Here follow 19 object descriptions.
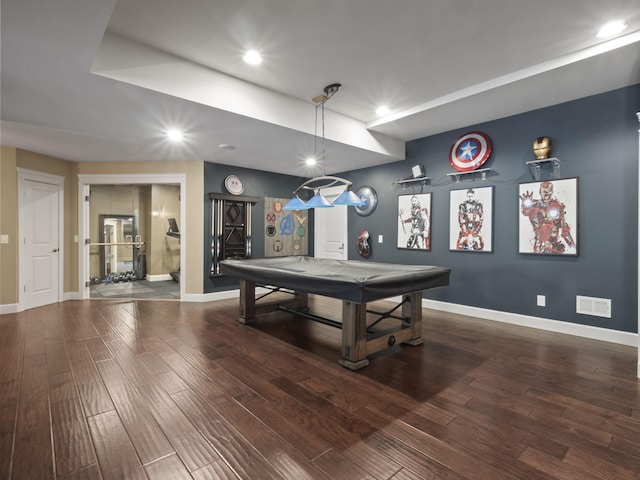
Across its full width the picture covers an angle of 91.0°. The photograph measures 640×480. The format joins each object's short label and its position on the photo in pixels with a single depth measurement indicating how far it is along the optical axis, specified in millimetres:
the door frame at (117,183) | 5469
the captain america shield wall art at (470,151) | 4332
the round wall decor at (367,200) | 5836
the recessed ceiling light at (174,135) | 3877
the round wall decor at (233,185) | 5797
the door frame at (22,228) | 4727
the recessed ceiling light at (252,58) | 2820
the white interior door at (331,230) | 6457
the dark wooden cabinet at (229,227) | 5637
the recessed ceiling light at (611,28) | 2424
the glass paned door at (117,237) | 6367
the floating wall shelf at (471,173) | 4293
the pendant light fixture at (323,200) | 3525
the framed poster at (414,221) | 5012
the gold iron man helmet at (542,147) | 3732
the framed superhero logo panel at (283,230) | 6395
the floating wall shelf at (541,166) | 3734
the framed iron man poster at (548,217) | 3633
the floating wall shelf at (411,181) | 5009
